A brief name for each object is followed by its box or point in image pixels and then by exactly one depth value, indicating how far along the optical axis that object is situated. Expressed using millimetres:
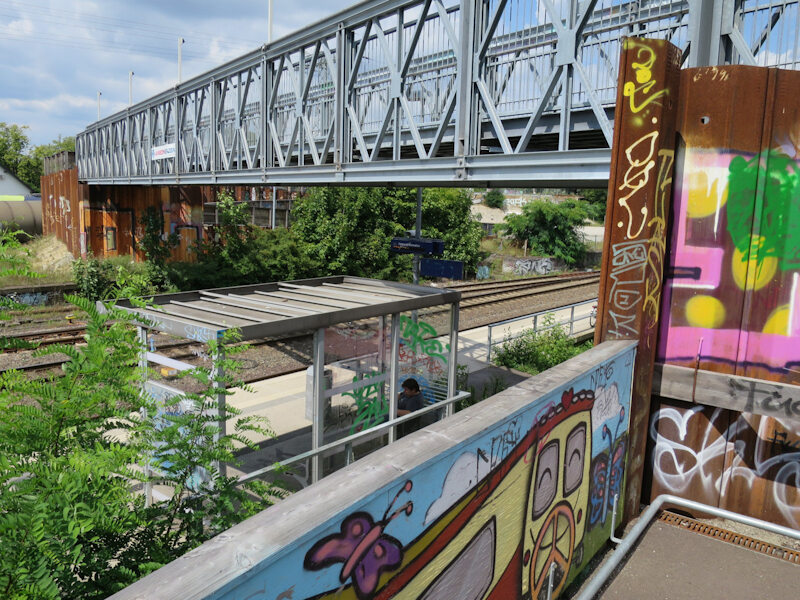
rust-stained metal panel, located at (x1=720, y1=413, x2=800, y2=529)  4555
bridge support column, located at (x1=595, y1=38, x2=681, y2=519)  4512
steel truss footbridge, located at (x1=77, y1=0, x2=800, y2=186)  6588
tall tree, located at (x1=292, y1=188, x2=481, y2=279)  28797
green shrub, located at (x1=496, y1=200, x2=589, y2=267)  45844
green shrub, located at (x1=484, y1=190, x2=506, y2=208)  79125
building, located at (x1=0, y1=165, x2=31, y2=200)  63812
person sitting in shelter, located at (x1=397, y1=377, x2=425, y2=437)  8930
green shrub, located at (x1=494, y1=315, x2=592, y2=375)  15539
